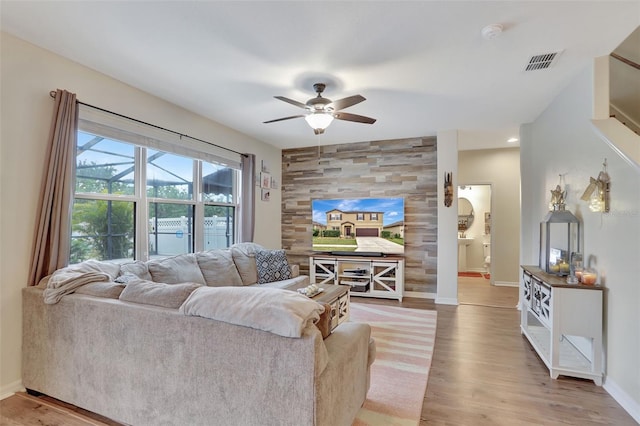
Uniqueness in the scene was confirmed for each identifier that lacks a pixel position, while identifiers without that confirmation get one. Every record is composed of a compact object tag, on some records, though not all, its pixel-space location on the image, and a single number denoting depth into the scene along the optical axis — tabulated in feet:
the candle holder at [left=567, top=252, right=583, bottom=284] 8.43
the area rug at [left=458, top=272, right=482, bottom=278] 22.76
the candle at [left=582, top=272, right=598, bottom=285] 8.17
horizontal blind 9.02
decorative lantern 9.34
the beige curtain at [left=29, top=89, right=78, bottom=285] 7.73
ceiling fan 9.17
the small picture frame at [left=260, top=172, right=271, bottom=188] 17.51
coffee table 10.08
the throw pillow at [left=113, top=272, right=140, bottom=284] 8.06
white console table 7.98
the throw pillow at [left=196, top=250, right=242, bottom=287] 11.68
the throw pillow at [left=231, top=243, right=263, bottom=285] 13.03
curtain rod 8.11
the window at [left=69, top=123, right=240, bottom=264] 9.34
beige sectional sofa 4.58
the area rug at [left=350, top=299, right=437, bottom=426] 6.64
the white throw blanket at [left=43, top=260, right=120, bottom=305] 6.72
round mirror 24.99
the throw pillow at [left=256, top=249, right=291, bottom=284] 13.34
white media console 16.21
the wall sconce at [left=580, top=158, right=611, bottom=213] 7.82
